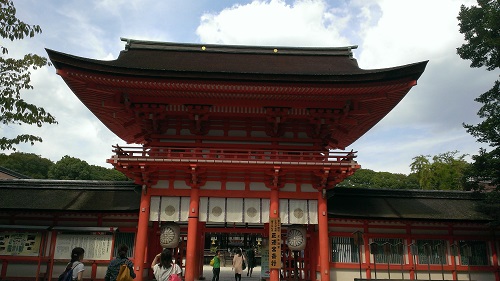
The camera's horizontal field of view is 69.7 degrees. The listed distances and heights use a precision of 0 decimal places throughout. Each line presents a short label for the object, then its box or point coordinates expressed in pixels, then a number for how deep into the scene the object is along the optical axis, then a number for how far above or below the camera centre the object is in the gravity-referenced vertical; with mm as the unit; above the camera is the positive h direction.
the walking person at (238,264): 17969 -1221
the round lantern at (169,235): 15023 +73
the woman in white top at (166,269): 6465 -565
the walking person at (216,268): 16422 -1316
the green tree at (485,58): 15273 +7998
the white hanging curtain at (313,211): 14992 +1199
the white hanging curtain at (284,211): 14906 +1166
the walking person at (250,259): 23388 -1279
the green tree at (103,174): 70669 +12152
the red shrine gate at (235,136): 13594 +4429
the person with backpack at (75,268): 6336 -588
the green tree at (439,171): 40969 +8393
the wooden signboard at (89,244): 14391 -368
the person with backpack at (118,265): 6708 -535
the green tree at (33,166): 67750 +12613
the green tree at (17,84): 9391 +4233
